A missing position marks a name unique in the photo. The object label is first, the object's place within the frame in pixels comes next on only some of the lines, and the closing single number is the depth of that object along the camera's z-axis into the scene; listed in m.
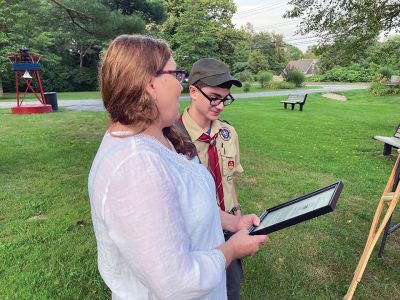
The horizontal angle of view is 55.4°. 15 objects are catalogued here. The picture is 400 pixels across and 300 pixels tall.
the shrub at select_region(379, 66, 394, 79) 33.03
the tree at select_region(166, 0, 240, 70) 31.27
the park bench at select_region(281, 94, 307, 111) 17.27
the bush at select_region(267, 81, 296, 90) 35.75
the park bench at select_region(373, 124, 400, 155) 7.39
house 86.18
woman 1.06
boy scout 2.33
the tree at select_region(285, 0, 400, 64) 9.52
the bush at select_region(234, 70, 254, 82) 42.97
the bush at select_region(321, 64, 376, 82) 47.78
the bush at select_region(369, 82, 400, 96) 26.44
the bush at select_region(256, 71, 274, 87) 37.09
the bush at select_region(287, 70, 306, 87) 38.28
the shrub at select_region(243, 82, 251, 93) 32.21
